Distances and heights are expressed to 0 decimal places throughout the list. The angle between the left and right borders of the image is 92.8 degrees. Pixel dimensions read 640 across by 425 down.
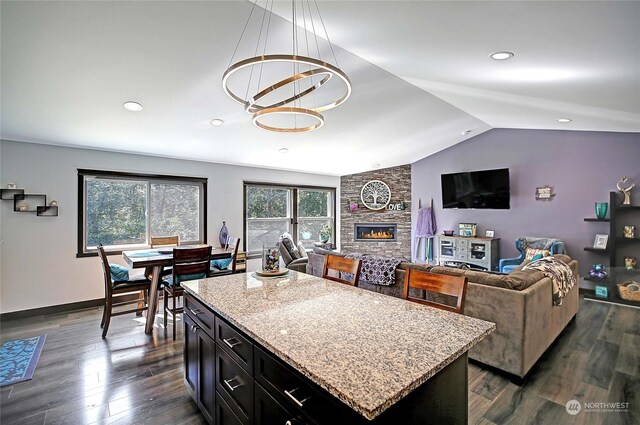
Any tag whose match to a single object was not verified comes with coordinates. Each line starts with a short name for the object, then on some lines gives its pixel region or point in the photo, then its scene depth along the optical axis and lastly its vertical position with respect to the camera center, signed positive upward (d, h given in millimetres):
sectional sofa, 2449 -868
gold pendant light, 1919 +1428
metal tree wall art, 7766 +450
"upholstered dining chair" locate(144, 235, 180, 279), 4715 -442
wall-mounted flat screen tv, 5918 +460
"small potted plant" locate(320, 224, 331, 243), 7424 -507
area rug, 2588 -1378
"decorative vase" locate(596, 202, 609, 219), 4805 +41
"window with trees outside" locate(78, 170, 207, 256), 4574 +69
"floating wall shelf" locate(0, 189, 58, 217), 3891 +152
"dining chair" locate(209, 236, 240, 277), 4062 -757
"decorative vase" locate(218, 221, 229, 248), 5469 -417
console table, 5883 -804
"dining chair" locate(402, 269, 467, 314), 1643 -412
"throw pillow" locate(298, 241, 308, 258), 5522 -721
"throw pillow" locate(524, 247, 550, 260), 4922 -664
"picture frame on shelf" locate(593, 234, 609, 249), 4848 -477
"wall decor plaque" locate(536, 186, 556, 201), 5508 +340
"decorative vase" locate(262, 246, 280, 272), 2453 -383
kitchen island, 957 -515
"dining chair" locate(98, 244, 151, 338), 3348 -824
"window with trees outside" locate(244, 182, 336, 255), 6457 -6
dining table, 3315 -547
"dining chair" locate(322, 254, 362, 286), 2230 -408
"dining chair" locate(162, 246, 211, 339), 3379 -630
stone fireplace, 7559 -170
